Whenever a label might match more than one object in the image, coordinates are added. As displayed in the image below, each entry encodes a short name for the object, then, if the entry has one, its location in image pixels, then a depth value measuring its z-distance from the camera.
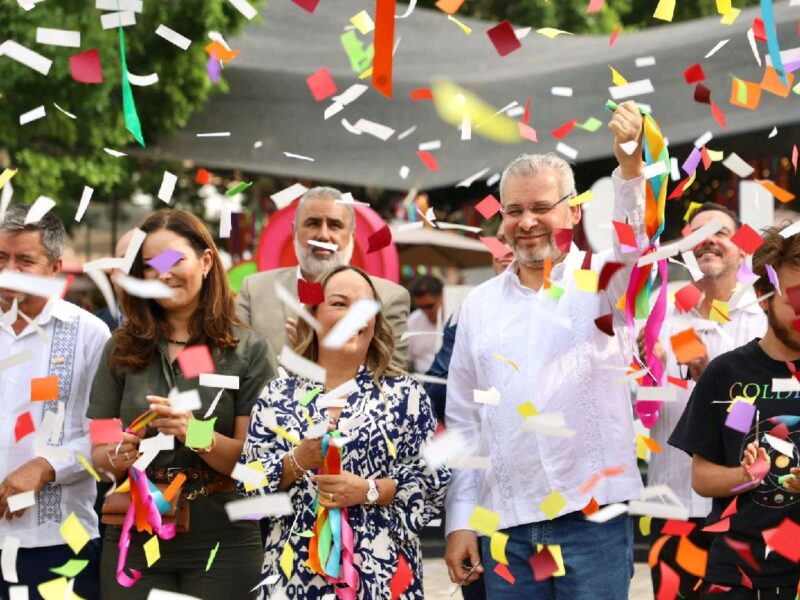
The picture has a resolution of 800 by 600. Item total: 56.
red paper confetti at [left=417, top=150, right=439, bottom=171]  9.75
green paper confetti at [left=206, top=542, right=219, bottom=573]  7.73
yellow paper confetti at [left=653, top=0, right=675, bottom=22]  7.83
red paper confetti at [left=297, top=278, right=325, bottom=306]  7.68
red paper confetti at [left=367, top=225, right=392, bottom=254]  8.84
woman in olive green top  7.71
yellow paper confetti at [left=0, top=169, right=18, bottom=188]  8.00
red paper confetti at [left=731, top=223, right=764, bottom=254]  8.11
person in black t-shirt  6.51
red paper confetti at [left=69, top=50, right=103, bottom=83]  8.49
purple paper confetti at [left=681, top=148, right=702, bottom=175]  7.60
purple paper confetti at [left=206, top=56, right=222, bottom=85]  8.85
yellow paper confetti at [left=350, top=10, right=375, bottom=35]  8.48
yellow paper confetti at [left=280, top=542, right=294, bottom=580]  7.27
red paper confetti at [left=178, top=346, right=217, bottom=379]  7.85
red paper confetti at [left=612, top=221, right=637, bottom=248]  7.03
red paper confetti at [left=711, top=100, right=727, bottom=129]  8.36
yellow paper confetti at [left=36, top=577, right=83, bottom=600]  8.13
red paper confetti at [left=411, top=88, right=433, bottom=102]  9.23
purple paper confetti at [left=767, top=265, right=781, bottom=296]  6.80
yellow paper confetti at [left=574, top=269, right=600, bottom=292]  7.41
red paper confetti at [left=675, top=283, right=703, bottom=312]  9.07
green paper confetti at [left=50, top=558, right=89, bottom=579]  8.32
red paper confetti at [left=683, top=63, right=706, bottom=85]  8.16
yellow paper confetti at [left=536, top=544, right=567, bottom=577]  7.11
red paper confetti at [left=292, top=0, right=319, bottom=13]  7.70
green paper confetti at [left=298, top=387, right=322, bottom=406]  7.43
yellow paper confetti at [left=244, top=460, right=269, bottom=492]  7.27
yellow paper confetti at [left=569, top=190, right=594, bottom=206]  7.56
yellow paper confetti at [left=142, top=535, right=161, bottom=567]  7.63
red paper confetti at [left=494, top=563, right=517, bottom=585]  7.25
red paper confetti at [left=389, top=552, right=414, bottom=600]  7.24
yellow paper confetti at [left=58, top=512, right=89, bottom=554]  8.33
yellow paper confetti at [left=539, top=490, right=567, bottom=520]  7.16
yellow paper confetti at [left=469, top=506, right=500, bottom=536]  7.36
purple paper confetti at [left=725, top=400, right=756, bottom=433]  6.69
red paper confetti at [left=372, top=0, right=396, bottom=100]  7.22
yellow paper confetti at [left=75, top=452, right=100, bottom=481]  7.96
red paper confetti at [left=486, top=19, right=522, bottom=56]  8.05
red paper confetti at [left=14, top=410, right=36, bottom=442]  8.37
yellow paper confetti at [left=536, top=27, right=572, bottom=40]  7.93
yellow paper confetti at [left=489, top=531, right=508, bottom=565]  7.30
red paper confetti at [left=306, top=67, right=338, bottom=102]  8.67
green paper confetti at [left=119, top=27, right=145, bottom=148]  7.81
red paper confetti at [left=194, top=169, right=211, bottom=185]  9.03
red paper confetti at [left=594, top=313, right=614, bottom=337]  7.41
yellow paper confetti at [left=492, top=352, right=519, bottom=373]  7.44
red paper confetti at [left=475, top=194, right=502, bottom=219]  8.30
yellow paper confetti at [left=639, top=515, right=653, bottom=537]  7.74
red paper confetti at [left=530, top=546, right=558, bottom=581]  7.13
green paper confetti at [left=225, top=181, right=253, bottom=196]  7.95
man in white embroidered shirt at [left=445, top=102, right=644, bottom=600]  7.18
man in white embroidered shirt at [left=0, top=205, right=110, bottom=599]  8.28
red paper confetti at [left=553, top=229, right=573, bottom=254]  7.46
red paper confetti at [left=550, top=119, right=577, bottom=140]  9.48
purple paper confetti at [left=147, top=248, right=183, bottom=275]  7.98
